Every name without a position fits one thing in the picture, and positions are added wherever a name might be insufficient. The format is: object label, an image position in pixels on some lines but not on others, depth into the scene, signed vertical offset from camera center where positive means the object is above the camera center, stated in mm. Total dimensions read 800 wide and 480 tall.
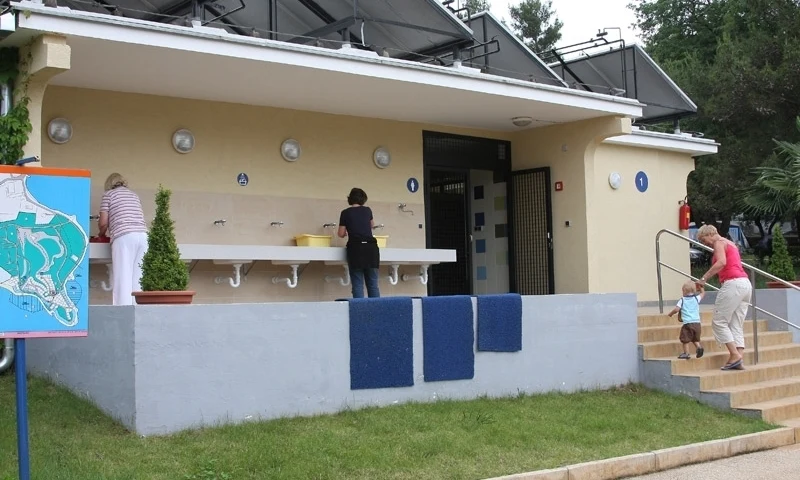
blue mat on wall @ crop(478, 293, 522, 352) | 9672 -688
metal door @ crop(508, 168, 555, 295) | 14078 +375
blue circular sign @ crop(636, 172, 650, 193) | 15499 +1205
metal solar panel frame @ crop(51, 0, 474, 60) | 10891 +3020
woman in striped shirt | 9383 +344
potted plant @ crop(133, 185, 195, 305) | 7695 -6
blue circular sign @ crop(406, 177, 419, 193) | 13391 +1086
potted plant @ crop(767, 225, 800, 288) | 13555 -202
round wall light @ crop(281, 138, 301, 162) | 12023 +1479
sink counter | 10120 +110
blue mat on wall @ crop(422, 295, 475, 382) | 9195 -800
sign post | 5527 +72
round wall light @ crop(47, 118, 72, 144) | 10250 +1545
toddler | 10797 -741
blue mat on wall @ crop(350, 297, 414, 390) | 8641 -780
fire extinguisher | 16047 +633
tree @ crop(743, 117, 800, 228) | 14977 +1035
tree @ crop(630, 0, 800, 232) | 20641 +3634
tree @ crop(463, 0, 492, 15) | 36991 +10462
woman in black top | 10914 +149
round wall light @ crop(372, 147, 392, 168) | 12969 +1452
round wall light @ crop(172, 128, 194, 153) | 11109 +1513
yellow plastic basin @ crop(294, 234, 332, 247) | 11695 +285
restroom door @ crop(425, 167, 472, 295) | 14414 +520
